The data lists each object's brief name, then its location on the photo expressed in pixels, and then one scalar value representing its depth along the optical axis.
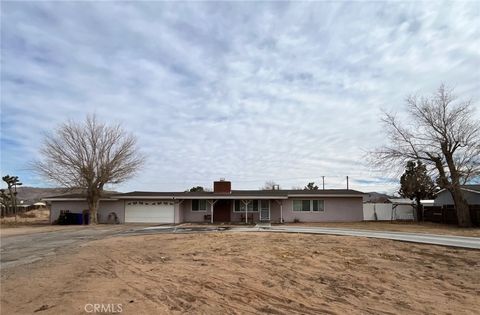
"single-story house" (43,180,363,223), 33.72
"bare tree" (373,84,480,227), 27.92
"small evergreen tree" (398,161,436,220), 32.12
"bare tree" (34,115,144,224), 33.25
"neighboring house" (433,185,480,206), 34.50
